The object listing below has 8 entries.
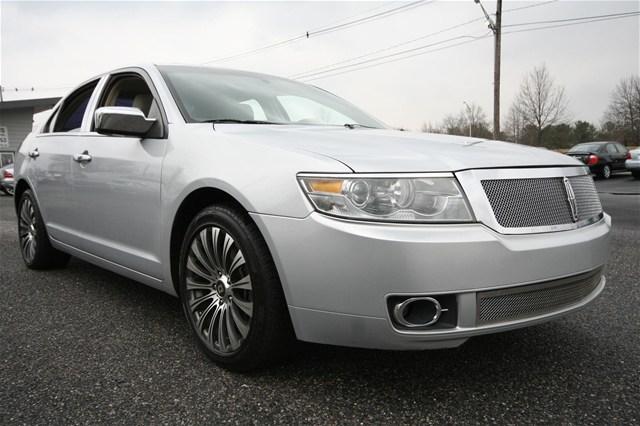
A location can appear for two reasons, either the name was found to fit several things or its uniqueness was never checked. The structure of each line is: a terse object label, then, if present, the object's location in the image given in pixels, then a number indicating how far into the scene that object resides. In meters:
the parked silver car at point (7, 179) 16.56
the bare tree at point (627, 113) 47.41
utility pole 18.91
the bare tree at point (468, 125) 55.56
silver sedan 1.76
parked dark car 18.25
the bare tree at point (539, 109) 43.00
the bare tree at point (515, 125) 45.42
